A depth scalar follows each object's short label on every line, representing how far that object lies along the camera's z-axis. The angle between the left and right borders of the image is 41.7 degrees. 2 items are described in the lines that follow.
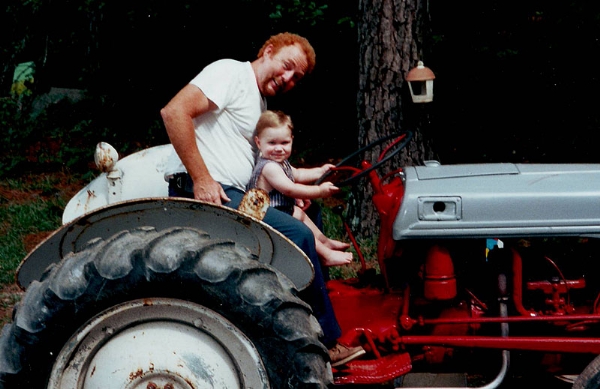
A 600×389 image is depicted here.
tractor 2.67
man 3.12
